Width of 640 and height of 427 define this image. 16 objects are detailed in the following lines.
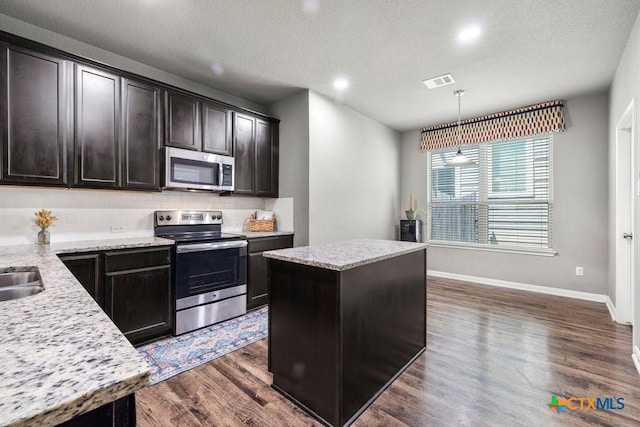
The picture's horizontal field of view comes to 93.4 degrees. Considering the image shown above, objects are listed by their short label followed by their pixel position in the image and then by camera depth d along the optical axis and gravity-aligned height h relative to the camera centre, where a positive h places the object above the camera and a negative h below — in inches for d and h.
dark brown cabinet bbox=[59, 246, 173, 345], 94.7 -24.7
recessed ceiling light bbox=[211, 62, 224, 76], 129.0 +62.9
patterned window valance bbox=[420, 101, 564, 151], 165.6 +51.9
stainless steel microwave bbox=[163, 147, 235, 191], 122.4 +18.3
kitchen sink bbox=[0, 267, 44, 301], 61.6 -13.9
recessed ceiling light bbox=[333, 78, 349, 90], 142.3 +62.0
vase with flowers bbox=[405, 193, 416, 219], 211.5 +1.7
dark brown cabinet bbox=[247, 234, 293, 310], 139.3 -28.2
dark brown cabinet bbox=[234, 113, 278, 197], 150.3 +29.6
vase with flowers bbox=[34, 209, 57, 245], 100.7 -3.8
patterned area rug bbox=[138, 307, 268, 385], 91.8 -46.7
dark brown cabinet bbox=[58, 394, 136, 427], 21.2 -14.9
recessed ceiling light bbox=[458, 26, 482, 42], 101.7 +61.4
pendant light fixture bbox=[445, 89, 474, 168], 151.5 +26.8
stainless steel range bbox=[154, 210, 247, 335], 114.7 -23.7
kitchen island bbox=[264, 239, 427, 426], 67.1 -28.1
